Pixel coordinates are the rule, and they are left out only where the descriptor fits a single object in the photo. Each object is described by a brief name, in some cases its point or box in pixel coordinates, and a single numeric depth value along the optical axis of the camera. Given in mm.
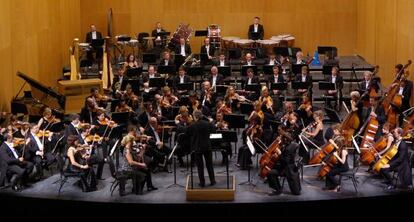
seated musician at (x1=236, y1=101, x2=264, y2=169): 15016
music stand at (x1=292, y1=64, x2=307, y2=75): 19188
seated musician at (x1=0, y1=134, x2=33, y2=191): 14312
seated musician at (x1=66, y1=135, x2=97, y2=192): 14102
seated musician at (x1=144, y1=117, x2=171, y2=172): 15177
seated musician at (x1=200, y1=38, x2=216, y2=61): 21688
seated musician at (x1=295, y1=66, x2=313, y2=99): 18531
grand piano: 17141
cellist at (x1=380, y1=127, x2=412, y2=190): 14094
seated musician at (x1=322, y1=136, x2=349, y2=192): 13930
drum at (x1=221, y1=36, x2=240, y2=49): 23984
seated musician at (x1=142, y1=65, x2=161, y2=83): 19172
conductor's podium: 13797
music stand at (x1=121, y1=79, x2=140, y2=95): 18484
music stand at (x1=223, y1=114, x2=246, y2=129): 15445
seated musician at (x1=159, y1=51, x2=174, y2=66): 20234
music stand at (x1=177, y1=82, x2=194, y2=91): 18422
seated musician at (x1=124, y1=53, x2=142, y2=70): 19931
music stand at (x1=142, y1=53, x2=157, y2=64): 20141
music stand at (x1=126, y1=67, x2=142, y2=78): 19125
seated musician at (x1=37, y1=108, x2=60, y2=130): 15641
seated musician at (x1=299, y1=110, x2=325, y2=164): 15164
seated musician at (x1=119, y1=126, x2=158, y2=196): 14023
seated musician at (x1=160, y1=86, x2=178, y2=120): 16703
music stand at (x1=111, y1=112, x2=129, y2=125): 15758
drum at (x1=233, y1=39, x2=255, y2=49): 23236
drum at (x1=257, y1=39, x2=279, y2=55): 23047
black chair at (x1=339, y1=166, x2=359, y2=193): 14062
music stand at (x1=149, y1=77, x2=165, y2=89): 18562
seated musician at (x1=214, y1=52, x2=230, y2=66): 20250
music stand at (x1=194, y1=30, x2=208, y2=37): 22734
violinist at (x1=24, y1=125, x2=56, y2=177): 14773
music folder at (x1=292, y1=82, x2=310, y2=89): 18250
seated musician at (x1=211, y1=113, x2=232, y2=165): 15391
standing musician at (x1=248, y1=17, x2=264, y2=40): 23375
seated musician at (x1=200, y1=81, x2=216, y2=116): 17500
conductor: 13969
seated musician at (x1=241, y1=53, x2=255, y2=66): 20016
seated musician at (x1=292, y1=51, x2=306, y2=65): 19750
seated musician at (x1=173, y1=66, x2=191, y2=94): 19000
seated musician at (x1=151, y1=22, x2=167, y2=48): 22886
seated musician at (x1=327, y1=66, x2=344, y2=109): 18656
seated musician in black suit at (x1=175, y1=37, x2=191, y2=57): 21719
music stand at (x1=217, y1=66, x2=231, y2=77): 19141
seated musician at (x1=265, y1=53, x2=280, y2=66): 19973
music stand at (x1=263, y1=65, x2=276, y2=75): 19016
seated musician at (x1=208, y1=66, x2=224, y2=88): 18906
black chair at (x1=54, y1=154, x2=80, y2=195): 14174
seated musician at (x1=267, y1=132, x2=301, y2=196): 13922
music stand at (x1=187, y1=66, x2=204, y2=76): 19125
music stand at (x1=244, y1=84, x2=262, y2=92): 17969
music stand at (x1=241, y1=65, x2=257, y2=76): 19172
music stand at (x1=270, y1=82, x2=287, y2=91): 18062
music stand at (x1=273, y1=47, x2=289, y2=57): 20391
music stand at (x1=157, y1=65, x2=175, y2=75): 19312
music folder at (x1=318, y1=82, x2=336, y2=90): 18344
